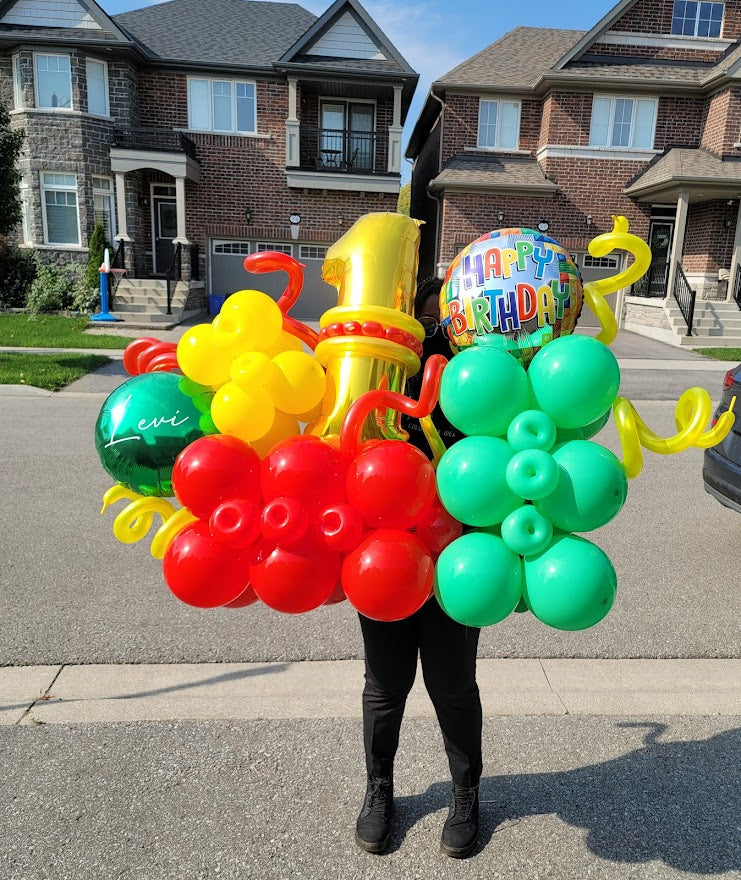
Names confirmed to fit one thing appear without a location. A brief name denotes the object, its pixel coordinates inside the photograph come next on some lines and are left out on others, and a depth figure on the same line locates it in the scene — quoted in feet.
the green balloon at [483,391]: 5.44
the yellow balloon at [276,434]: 6.24
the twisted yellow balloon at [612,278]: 6.28
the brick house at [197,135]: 61.87
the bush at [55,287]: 60.49
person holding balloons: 6.78
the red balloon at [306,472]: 5.40
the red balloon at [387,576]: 5.36
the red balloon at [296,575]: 5.52
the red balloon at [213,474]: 5.50
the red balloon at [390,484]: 5.30
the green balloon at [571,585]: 5.31
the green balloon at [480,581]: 5.43
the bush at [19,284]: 61.62
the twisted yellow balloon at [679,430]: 5.75
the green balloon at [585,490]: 5.35
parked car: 14.53
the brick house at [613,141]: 62.95
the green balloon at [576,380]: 5.37
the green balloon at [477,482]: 5.38
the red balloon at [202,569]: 5.71
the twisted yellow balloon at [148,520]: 6.36
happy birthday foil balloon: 6.00
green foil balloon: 6.17
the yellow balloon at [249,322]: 6.15
